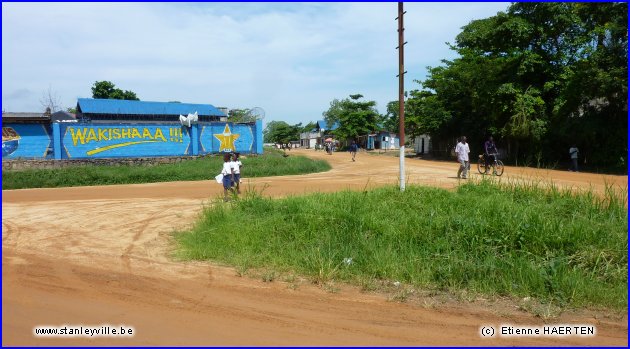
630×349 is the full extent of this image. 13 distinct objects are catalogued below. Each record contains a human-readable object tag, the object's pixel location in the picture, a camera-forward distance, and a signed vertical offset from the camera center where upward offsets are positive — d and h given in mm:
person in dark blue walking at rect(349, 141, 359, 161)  35175 +1074
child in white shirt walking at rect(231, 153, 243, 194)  12478 -163
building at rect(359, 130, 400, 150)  65562 +3052
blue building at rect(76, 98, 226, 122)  35656 +4229
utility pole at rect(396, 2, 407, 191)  10195 +2090
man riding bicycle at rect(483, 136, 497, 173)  17203 +455
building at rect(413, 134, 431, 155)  45812 +1845
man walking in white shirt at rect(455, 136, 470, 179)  16153 +287
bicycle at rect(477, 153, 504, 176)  17062 -103
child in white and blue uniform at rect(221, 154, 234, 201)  12188 -318
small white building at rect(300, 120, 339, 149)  85688 +5496
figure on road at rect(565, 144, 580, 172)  21734 +349
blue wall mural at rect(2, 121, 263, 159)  21811 +1161
